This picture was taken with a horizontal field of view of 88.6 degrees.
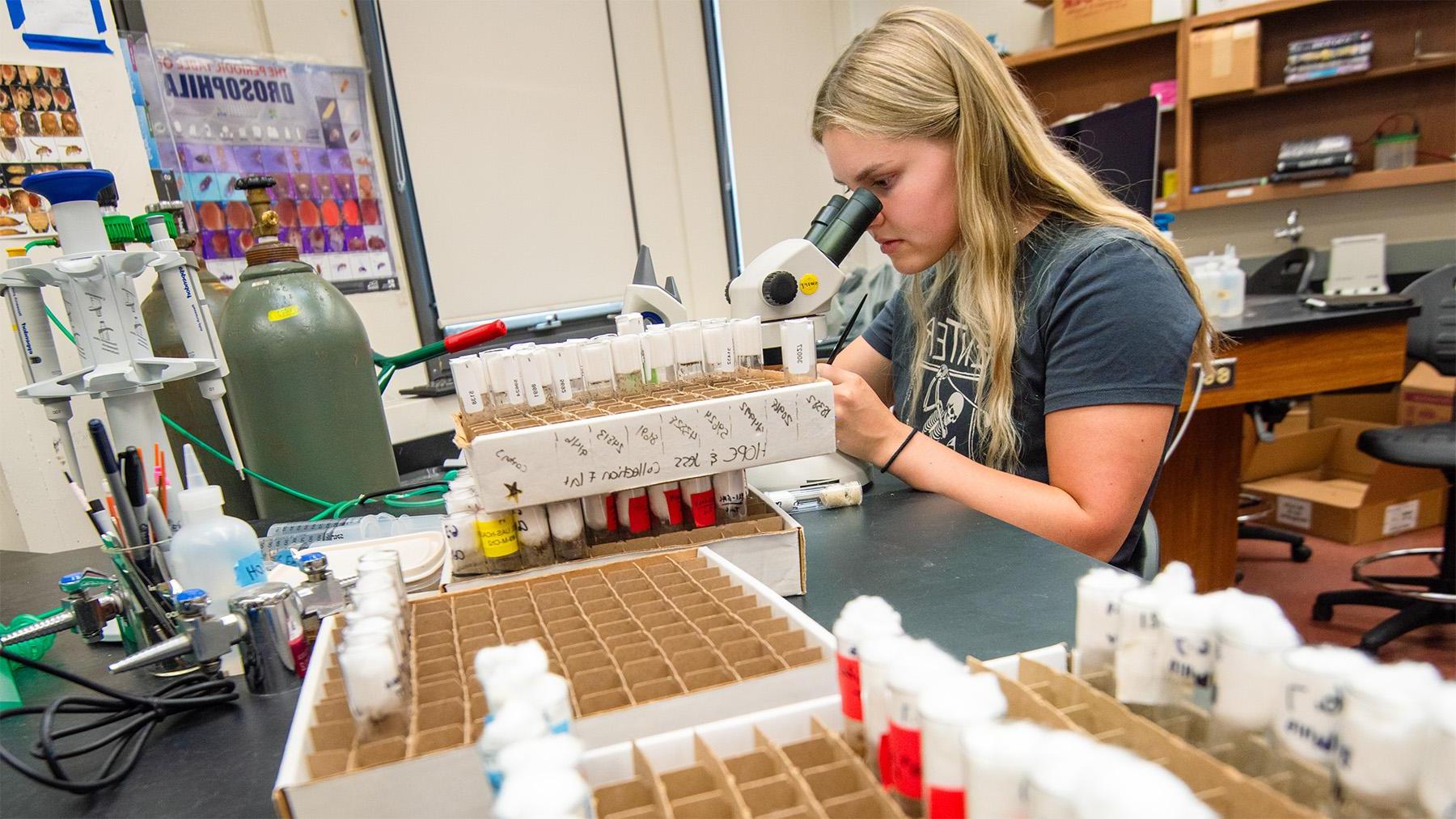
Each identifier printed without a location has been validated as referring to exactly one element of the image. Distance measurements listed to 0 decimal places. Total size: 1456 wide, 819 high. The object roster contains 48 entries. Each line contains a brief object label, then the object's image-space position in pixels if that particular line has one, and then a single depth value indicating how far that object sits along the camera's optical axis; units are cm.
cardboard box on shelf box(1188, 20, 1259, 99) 293
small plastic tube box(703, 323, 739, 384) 86
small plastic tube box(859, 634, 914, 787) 39
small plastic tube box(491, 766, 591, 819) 31
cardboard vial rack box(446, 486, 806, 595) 77
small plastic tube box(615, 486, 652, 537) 81
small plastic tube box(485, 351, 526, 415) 79
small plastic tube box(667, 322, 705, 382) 85
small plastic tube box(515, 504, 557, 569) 76
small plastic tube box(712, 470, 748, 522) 81
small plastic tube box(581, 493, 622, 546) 81
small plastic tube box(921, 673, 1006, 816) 33
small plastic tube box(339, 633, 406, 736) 47
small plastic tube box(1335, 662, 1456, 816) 29
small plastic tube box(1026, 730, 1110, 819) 29
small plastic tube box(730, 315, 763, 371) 88
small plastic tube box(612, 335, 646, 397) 83
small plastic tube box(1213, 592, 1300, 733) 34
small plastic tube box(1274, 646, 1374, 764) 32
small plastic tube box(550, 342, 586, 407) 82
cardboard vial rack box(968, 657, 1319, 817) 33
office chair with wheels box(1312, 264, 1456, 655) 192
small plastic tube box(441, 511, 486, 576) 76
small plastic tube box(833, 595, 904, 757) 43
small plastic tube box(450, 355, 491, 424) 79
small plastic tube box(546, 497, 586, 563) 77
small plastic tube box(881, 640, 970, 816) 36
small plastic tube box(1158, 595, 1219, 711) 37
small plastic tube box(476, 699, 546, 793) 36
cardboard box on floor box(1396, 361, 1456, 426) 266
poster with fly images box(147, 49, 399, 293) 207
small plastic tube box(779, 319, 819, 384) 82
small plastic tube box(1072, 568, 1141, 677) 42
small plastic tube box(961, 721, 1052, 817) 30
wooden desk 194
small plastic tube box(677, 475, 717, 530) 81
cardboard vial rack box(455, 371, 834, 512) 71
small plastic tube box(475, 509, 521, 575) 76
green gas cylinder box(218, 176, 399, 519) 127
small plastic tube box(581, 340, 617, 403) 82
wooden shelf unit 291
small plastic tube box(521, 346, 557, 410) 80
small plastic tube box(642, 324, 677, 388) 84
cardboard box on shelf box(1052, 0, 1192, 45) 304
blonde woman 98
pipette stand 87
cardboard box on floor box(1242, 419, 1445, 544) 266
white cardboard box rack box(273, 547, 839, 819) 44
